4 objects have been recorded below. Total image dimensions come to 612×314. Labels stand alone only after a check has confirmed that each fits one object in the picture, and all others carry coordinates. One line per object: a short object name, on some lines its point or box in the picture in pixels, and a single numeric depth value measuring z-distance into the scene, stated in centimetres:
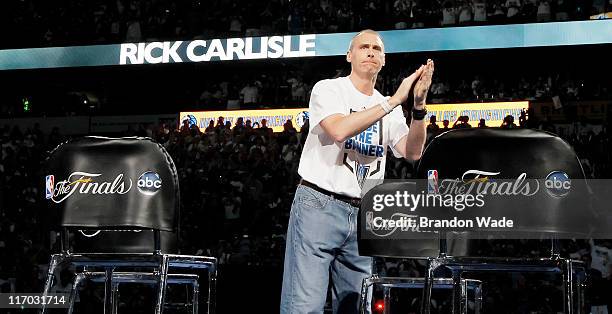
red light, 596
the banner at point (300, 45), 1633
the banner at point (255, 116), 1744
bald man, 340
